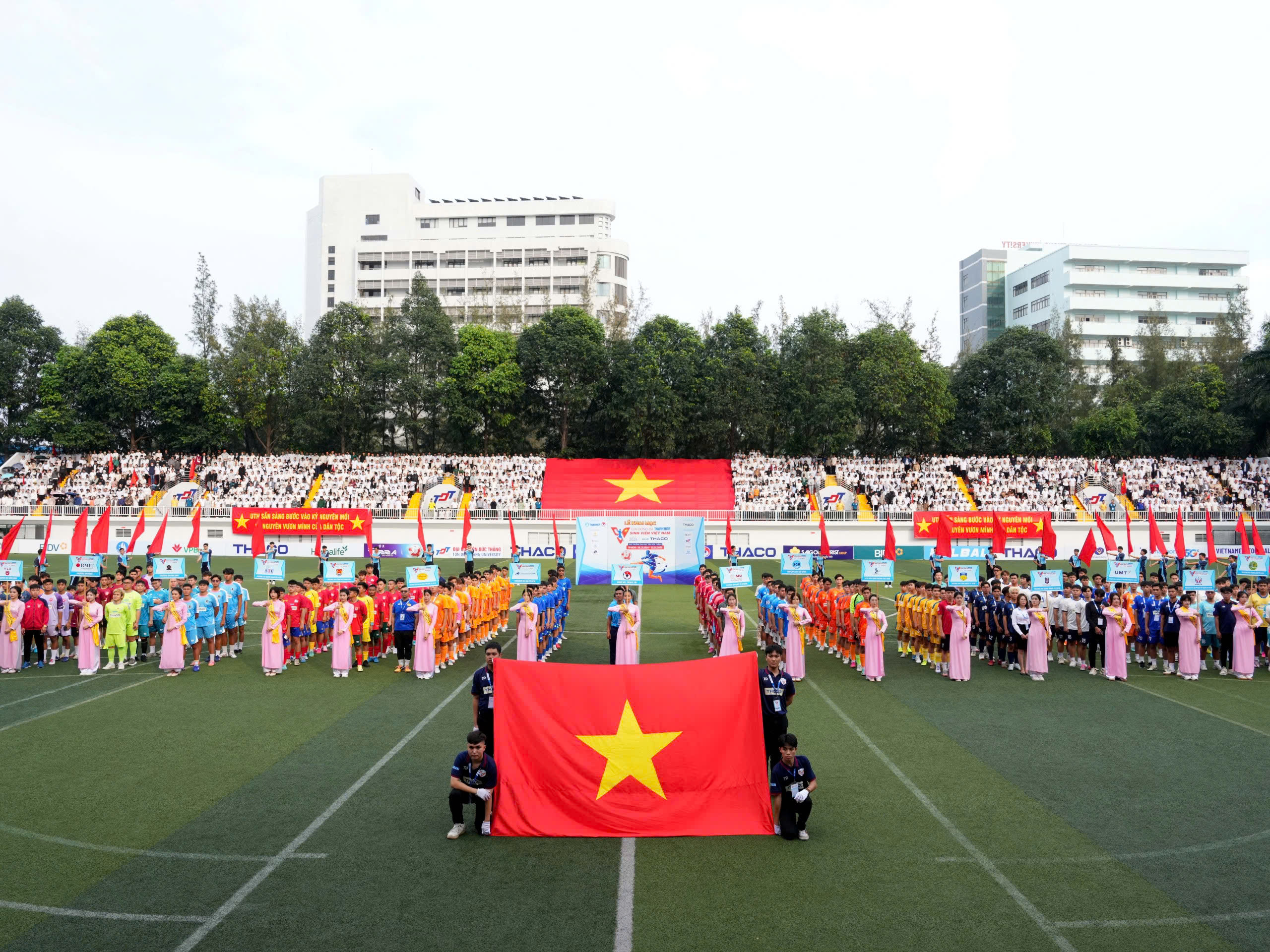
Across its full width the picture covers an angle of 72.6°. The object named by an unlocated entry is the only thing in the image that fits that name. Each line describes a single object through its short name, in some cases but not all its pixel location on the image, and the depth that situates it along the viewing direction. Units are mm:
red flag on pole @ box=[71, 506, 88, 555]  22938
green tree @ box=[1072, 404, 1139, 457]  47688
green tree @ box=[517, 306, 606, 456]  47688
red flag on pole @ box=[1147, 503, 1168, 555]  24781
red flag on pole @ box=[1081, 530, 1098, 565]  24375
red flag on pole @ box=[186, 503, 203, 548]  27438
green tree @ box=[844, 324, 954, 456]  45844
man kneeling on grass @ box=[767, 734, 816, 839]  7977
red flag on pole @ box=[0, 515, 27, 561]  20844
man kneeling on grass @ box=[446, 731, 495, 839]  8102
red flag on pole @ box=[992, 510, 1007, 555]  32406
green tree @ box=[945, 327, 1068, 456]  48156
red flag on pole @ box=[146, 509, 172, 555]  22681
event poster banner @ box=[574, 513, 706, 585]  27781
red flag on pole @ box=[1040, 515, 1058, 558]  34031
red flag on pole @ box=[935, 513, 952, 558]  35625
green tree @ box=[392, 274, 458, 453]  48562
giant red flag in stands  42625
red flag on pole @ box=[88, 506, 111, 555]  22750
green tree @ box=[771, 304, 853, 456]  45281
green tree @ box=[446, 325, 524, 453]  47062
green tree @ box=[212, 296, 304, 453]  49719
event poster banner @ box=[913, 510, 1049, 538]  36156
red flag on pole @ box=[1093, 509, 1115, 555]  26328
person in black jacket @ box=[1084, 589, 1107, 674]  15820
